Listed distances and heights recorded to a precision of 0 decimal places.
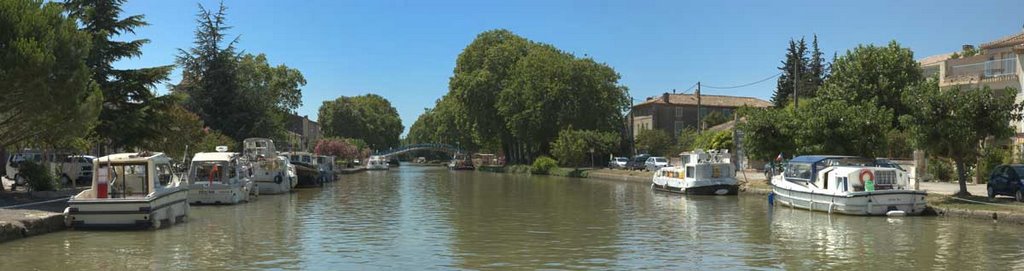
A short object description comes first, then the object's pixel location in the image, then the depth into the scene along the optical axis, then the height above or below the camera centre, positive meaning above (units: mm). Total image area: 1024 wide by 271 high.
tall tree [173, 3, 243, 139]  58750 +5267
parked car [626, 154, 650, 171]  68588 -322
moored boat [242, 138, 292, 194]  41969 -438
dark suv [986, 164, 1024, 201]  26661 -753
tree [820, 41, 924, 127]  49750 +4860
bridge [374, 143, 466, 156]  145525 +1939
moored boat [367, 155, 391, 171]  105312 -531
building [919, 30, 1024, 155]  46156 +5284
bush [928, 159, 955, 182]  39406 -531
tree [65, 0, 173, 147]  34562 +3287
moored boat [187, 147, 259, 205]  33031 -856
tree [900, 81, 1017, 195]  26797 +1291
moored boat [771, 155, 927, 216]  26406 -997
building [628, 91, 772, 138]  101938 +5890
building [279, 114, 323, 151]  104812 +4680
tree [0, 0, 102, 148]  22942 +2352
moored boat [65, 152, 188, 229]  21141 -987
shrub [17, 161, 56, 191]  29250 -578
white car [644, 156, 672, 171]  62469 -298
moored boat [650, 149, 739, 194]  40938 -836
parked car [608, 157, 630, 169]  71875 -339
